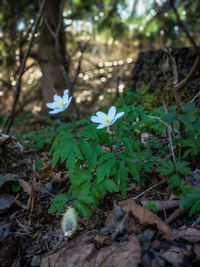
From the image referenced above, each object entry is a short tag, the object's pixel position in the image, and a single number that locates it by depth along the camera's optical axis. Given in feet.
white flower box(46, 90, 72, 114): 0.72
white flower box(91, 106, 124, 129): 0.64
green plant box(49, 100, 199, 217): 0.59
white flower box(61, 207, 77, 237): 0.61
